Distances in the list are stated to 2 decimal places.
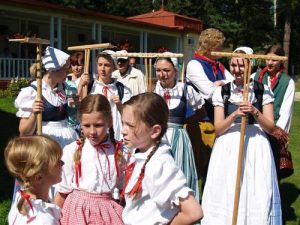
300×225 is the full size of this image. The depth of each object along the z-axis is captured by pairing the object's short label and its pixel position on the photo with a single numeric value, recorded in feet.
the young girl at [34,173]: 7.86
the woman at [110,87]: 17.71
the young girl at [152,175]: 7.73
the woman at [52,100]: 13.96
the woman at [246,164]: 13.96
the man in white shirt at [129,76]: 24.71
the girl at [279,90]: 15.26
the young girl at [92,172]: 10.61
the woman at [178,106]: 16.85
